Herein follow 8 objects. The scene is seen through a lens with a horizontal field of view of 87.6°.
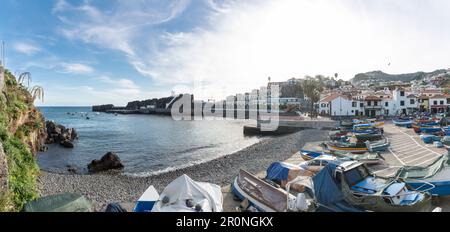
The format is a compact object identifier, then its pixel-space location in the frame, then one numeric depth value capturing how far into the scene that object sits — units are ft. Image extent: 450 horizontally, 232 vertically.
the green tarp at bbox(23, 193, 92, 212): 16.92
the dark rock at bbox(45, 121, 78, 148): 90.29
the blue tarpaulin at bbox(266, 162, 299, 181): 30.14
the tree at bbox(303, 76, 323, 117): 191.92
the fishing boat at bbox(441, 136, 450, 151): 49.51
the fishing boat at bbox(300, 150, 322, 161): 46.80
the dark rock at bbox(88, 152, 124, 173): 56.80
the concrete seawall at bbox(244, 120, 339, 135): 113.09
